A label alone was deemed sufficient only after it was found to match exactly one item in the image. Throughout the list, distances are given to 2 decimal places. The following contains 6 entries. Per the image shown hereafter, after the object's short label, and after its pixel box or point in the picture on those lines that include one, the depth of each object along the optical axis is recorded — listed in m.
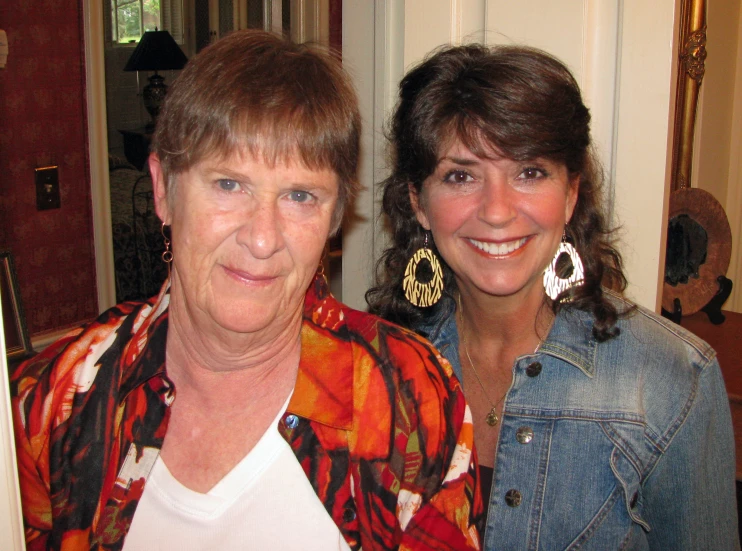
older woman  1.07
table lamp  4.66
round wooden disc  2.55
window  5.11
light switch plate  3.03
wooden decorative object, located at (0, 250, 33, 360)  2.38
